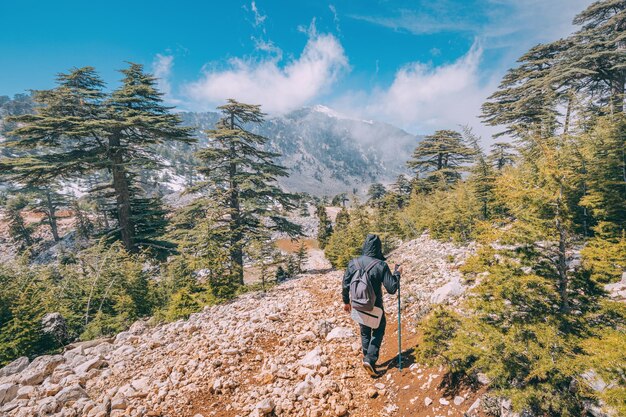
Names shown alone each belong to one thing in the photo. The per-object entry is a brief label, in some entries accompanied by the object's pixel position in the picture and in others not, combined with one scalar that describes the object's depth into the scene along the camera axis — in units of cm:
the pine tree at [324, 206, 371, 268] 1399
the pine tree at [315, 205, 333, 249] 3678
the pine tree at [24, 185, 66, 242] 3733
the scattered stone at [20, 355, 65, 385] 498
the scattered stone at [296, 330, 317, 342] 532
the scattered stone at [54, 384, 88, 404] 401
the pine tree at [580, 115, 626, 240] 607
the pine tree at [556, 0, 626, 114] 1341
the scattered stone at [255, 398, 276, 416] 352
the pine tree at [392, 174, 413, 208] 4131
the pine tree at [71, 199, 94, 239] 3597
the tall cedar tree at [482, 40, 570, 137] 1491
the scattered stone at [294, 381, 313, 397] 379
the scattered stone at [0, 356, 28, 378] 580
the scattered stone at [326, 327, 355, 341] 532
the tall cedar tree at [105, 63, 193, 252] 1617
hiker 411
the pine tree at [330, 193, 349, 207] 7882
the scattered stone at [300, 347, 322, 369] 437
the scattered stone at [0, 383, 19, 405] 445
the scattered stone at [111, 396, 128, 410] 375
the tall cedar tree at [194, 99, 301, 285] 1373
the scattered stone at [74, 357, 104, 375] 502
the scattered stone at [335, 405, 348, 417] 347
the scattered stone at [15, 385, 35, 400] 443
